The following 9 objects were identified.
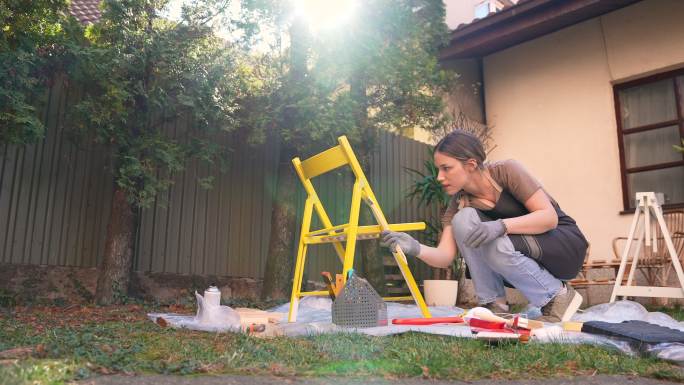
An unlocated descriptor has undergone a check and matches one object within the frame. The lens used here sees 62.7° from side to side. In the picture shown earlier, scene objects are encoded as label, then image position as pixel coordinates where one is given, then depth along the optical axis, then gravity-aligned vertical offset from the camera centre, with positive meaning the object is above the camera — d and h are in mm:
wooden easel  3881 +223
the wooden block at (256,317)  2656 -202
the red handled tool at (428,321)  2477 -187
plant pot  5250 -125
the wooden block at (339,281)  3000 -22
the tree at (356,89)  4695 +1663
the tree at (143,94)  3910 +1315
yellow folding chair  3012 +274
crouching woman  2682 +208
